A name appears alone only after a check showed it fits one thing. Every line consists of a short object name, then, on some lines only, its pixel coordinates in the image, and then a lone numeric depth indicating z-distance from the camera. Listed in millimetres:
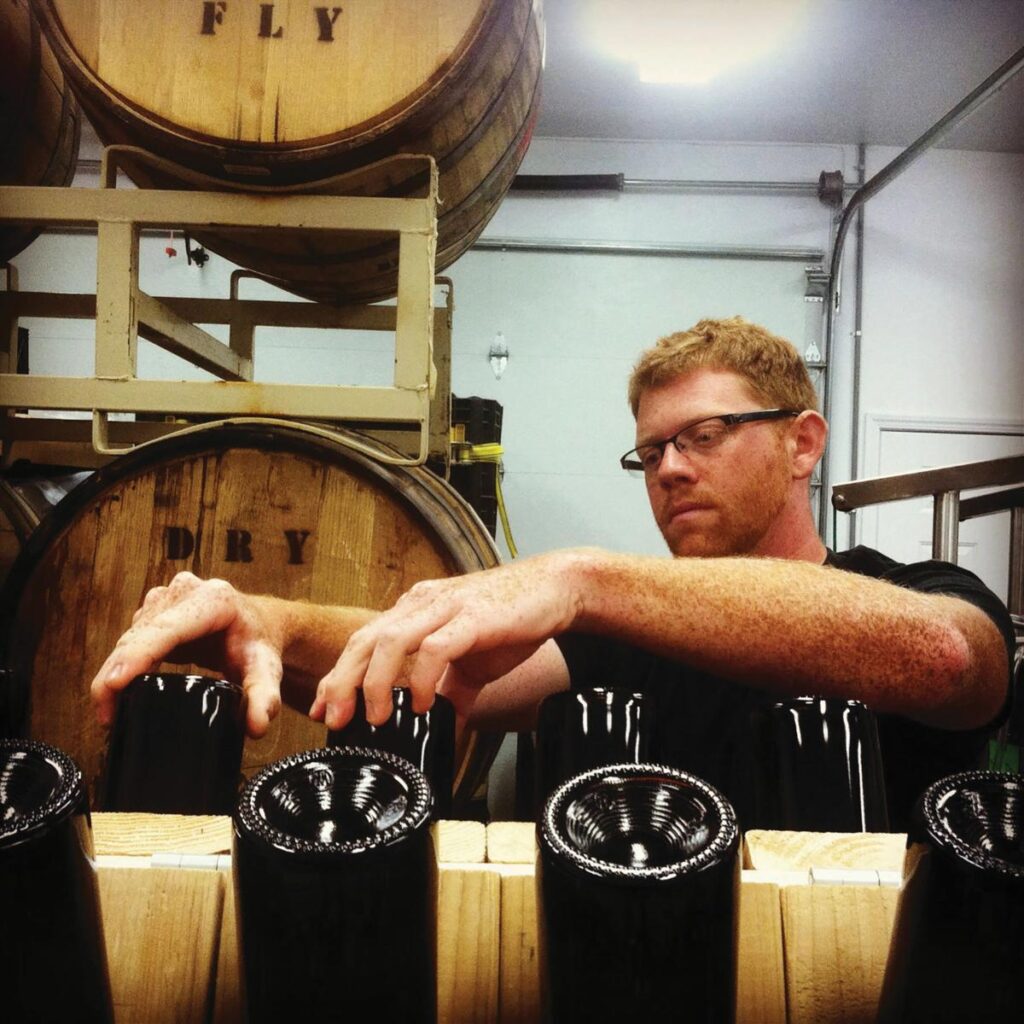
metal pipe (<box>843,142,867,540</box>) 4816
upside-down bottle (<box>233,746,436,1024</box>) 298
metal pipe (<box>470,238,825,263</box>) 4828
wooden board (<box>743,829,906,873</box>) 491
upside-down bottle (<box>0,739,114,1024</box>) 295
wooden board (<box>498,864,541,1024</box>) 424
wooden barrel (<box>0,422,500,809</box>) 1521
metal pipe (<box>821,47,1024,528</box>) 3408
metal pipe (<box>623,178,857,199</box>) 4863
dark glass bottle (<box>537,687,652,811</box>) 530
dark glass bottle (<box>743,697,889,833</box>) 550
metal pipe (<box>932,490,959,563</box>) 1826
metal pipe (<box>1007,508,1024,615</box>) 1788
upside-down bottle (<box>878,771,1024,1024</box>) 297
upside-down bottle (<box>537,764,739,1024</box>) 292
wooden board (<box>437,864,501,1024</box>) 425
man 707
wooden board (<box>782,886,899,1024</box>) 424
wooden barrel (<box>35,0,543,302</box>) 1382
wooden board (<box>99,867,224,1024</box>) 419
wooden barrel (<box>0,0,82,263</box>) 1854
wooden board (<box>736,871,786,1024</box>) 419
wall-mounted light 4816
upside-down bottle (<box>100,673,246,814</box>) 575
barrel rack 1495
